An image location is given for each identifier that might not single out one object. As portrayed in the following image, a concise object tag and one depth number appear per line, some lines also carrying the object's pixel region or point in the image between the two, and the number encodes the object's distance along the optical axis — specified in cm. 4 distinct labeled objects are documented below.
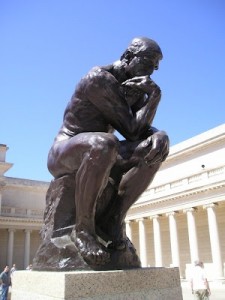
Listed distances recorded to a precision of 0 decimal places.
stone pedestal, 286
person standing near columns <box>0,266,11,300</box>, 1445
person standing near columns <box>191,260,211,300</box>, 1025
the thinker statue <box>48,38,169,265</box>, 330
